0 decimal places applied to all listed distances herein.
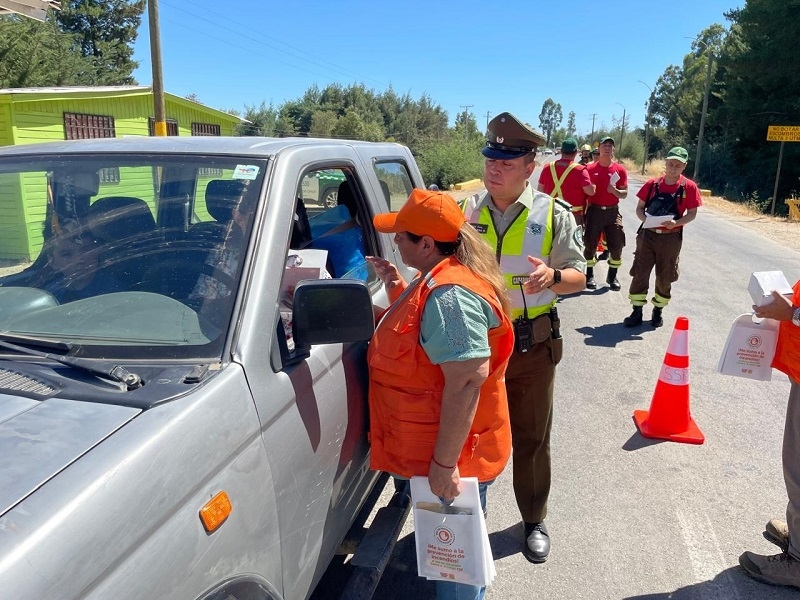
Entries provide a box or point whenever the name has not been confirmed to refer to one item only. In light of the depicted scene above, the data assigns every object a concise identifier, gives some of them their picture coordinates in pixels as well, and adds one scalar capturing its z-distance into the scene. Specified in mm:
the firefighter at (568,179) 8461
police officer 2781
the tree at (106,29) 41812
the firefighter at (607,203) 8711
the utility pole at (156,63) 13867
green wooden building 12656
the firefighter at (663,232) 6910
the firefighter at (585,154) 12211
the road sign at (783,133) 22406
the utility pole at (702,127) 35416
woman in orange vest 1900
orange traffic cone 4391
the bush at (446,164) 36188
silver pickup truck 1167
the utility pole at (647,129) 60406
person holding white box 2859
